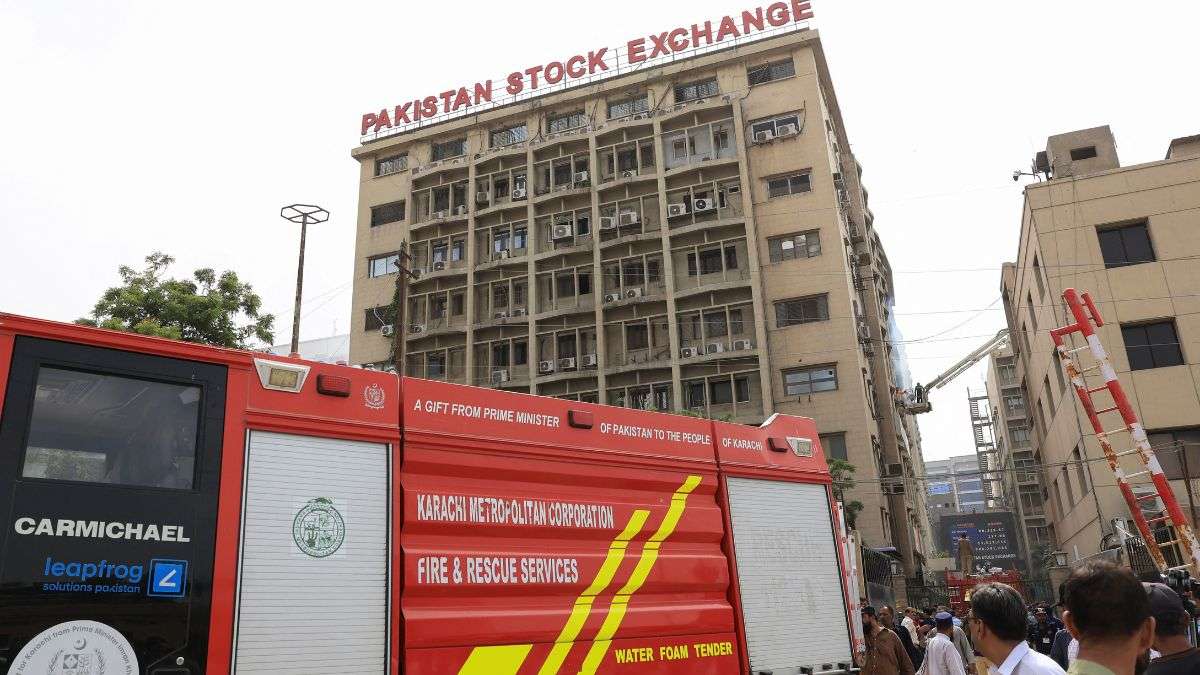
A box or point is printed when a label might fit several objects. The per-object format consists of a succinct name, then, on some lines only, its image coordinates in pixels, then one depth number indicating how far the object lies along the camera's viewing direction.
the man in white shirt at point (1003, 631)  3.68
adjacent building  25.80
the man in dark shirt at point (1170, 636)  3.27
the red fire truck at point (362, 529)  4.20
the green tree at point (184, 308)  21.30
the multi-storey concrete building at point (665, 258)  35.19
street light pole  24.83
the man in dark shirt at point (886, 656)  9.26
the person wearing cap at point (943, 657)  8.57
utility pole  23.35
